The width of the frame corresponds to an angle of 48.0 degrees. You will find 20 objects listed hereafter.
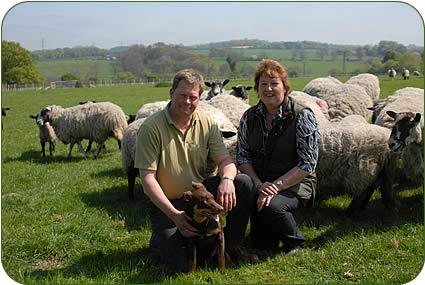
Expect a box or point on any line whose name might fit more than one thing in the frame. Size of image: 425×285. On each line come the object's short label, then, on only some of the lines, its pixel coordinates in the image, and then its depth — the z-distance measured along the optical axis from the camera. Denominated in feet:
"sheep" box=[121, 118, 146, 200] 23.12
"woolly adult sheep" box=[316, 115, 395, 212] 19.17
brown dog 13.32
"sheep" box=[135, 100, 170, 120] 30.16
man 14.37
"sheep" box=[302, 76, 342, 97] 43.04
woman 15.46
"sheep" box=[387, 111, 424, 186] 18.60
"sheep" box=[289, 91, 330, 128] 23.62
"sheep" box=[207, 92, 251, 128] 25.56
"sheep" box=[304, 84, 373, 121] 31.06
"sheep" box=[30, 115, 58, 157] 40.15
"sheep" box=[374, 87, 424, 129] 24.26
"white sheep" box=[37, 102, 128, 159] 37.91
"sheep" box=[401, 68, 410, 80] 142.84
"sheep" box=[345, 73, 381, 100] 46.65
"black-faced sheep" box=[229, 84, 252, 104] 42.93
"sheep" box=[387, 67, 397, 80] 144.69
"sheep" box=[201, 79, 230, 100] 46.03
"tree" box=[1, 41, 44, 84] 177.17
